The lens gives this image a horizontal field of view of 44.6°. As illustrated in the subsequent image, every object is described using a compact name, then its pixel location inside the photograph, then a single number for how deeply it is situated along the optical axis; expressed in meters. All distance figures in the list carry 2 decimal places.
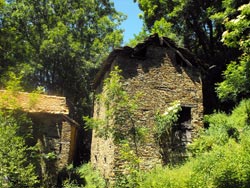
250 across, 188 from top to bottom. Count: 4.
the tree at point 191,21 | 19.33
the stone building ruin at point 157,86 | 12.74
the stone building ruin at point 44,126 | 11.01
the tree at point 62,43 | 22.58
